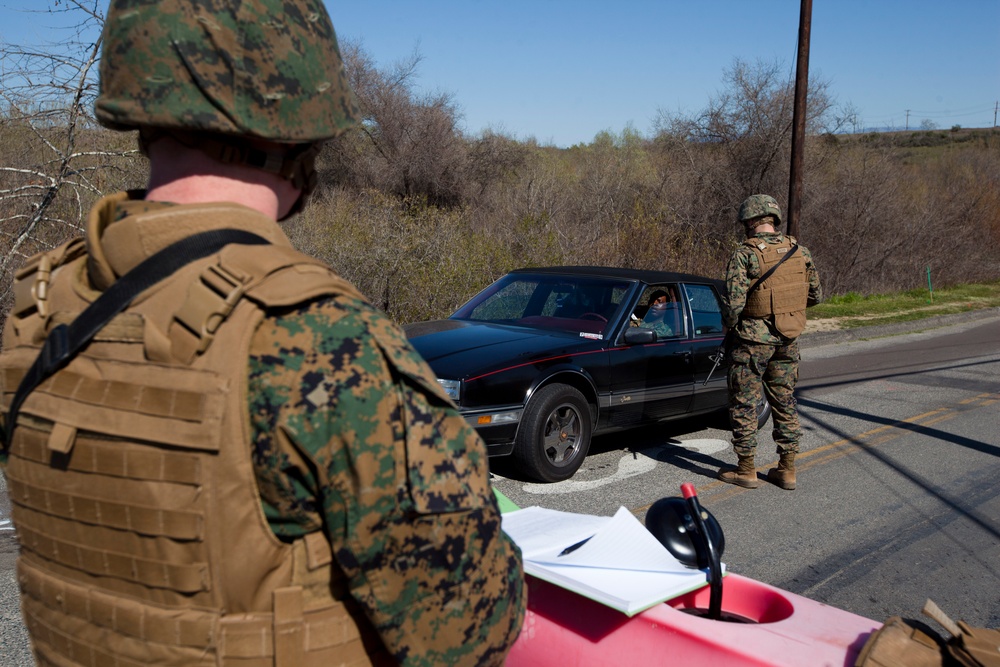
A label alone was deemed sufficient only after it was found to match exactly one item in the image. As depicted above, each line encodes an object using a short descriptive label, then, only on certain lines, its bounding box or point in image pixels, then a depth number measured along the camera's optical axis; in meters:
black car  5.95
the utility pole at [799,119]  14.20
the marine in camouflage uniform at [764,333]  6.10
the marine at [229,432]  1.16
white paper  1.97
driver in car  7.25
